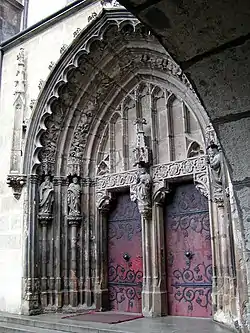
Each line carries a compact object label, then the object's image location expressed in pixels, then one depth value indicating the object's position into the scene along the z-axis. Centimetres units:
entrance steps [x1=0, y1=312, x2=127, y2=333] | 511
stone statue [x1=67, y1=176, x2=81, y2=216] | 684
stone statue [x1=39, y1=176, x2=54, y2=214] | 671
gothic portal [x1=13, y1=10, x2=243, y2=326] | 609
